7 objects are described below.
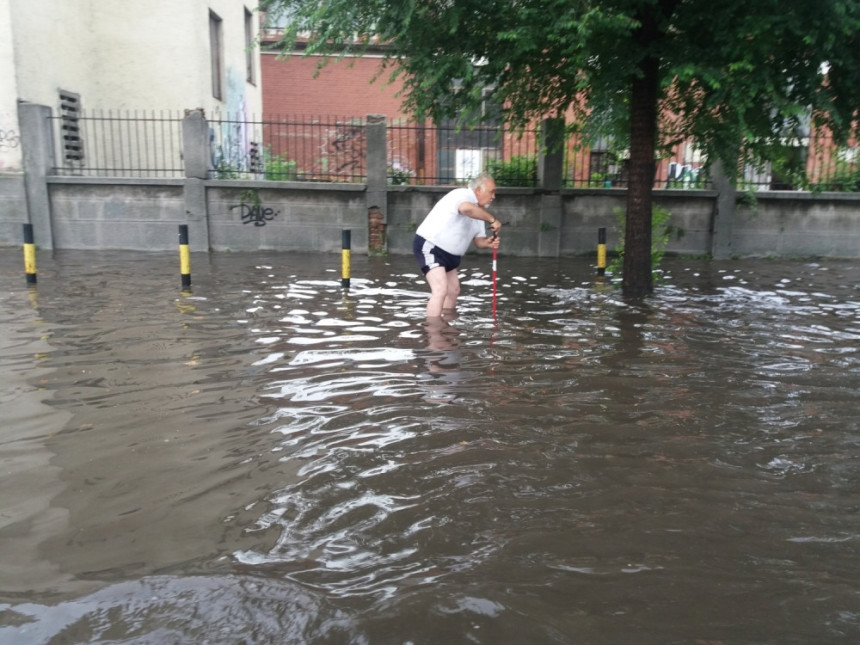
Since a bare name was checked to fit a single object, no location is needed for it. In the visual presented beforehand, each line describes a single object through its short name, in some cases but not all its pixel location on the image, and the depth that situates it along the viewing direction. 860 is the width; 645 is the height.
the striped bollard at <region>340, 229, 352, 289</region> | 10.16
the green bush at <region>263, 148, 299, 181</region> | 15.23
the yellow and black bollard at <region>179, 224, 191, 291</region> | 9.85
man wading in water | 7.77
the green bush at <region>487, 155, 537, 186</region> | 14.96
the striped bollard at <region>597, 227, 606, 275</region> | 11.68
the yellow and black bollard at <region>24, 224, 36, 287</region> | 9.77
